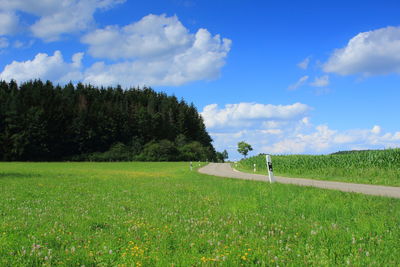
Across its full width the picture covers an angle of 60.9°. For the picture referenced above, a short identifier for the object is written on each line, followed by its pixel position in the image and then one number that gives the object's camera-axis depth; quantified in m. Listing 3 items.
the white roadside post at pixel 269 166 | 21.92
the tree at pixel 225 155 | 179.30
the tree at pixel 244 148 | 160.75
